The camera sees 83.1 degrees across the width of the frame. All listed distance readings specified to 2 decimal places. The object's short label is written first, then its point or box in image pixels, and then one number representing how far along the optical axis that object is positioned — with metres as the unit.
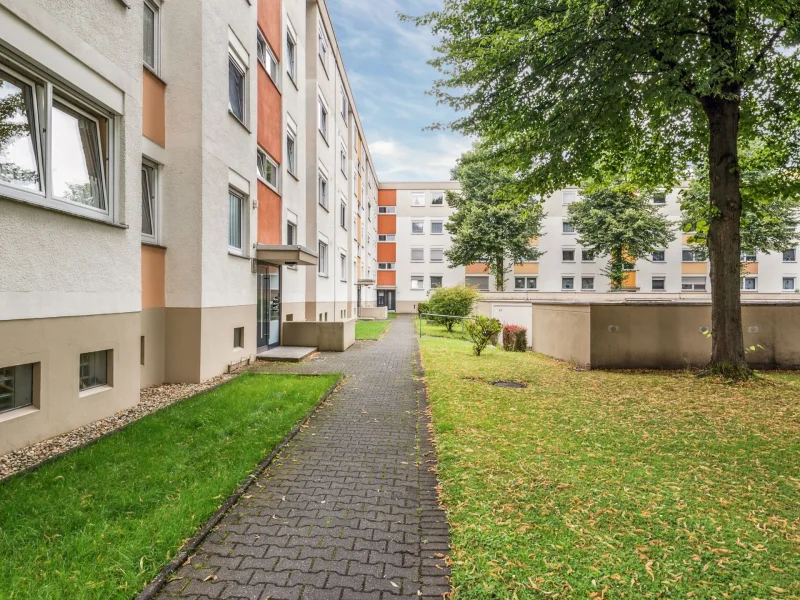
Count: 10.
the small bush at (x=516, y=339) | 15.55
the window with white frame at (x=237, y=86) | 10.48
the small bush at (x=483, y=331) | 13.47
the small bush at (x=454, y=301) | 24.91
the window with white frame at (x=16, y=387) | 4.75
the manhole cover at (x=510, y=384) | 8.95
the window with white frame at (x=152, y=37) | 8.30
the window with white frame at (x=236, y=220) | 10.53
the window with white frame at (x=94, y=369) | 5.92
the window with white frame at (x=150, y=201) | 8.29
